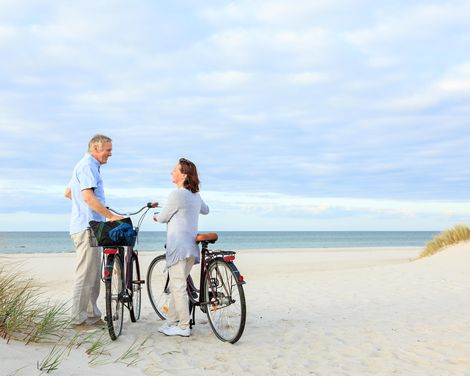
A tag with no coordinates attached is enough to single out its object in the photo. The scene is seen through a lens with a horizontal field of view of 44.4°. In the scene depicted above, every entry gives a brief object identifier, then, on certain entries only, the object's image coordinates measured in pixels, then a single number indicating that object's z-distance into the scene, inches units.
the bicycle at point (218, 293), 238.1
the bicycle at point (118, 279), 230.4
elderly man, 245.9
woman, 246.1
